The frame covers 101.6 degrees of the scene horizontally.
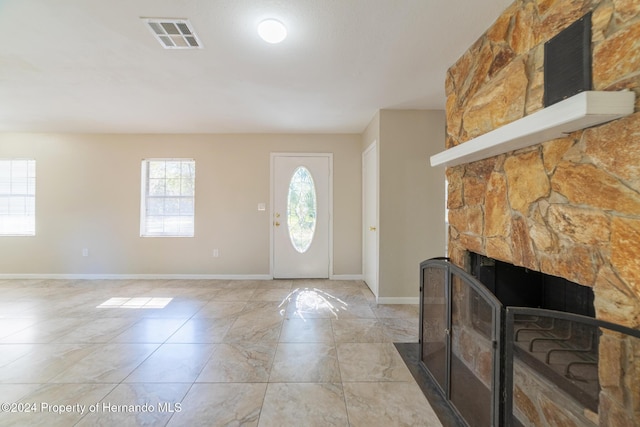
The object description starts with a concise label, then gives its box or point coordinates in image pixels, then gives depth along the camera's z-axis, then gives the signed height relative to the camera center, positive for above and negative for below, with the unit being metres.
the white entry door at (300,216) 4.50 -0.06
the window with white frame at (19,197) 4.50 +0.25
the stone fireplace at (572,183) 1.00 +0.15
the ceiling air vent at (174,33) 1.83 +1.34
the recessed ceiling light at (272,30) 1.82 +1.31
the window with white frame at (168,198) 4.59 +0.25
